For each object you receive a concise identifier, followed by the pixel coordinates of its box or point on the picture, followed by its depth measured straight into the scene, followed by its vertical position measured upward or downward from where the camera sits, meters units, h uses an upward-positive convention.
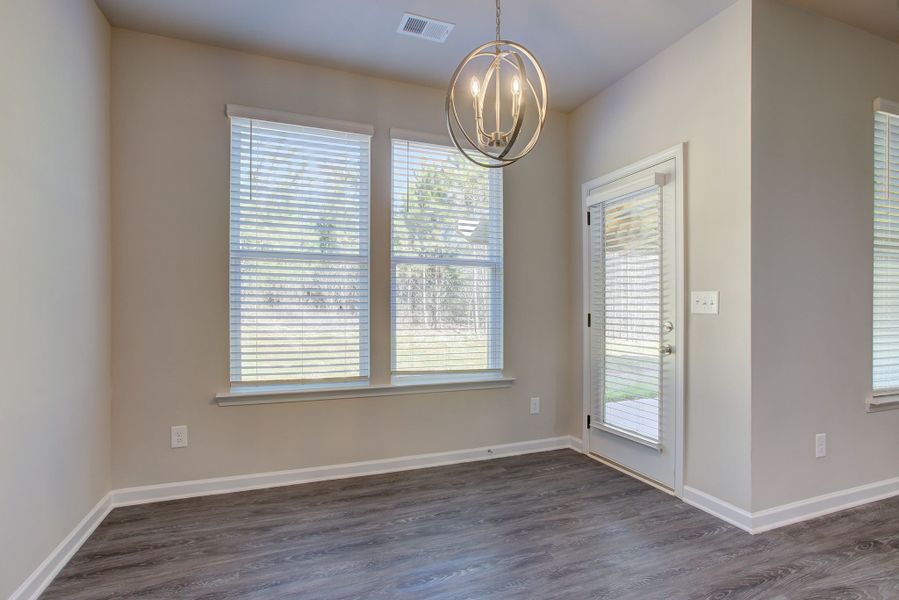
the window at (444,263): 3.32 +0.28
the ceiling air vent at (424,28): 2.63 +1.61
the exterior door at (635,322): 2.89 -0.15
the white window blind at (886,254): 2.81 +0.29
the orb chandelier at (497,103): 1.70 +1.32
